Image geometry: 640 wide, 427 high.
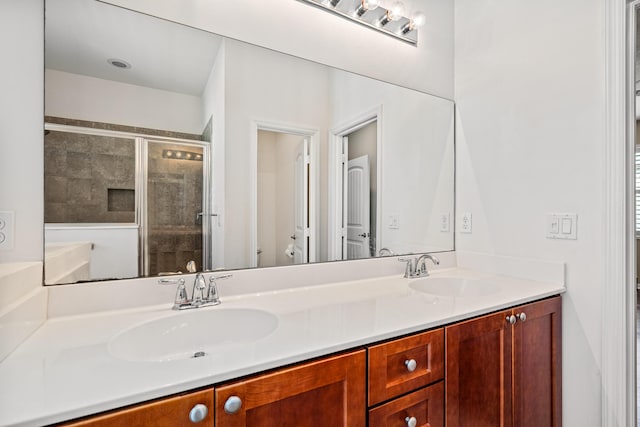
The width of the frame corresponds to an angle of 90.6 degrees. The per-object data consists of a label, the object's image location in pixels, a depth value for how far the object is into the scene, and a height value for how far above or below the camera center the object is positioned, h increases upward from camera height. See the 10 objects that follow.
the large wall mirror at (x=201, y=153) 1.00 +0.24
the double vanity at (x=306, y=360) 0.60 -0.35
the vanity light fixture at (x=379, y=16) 1.44 +0.96
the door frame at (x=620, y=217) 1.20 -0.01
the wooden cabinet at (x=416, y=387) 0.65 -0.46
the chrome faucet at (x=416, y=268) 1.58 -0.27
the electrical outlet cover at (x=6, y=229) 0.89 -0.04
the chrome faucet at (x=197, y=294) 1.05 -0.27
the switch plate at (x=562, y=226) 1.33 -0.05
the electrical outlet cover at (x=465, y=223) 1.76 -0.05
